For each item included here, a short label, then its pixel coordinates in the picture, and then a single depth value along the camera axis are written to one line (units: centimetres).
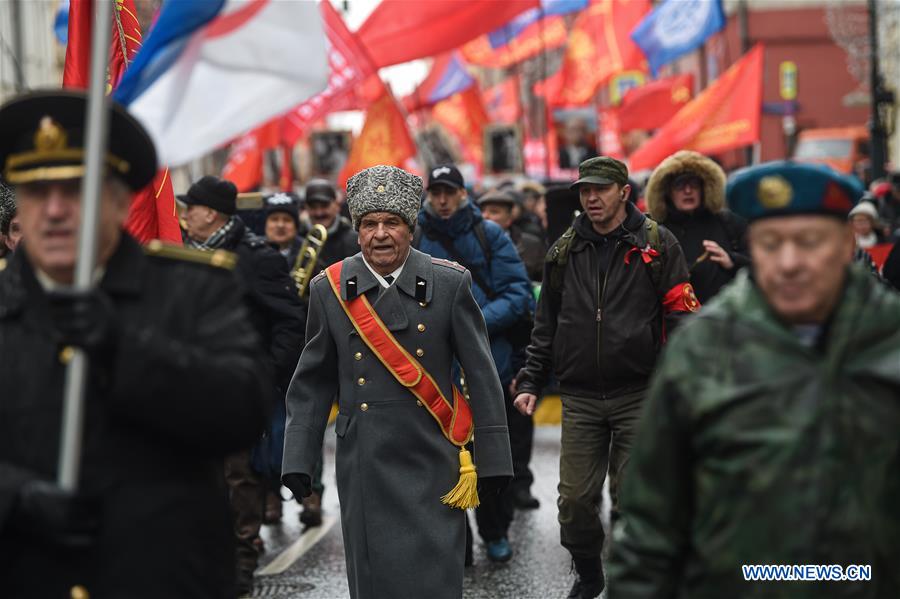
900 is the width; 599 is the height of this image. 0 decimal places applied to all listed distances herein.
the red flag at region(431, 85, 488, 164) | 3159
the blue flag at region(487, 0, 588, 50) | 2816
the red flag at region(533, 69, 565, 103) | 2839
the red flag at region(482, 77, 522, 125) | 3504
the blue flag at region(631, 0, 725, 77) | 2294
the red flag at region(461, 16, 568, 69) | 3072
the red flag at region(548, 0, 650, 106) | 2717
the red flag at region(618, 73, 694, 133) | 2523
